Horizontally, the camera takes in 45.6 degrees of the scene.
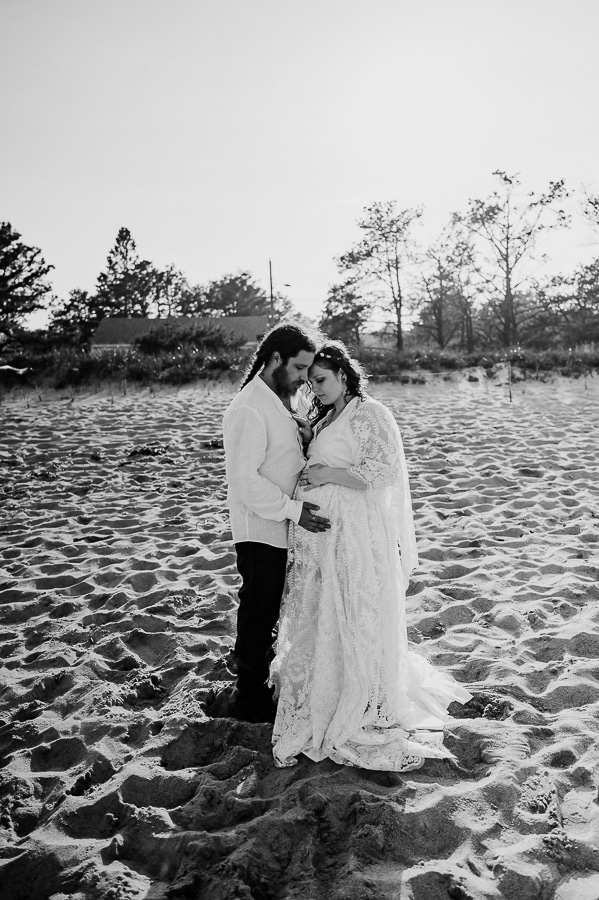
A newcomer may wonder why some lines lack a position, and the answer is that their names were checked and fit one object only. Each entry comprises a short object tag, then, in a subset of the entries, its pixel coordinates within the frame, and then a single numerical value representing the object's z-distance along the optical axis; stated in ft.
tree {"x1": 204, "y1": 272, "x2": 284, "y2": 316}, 193.71
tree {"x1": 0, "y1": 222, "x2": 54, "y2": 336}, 137.08
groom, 10.57
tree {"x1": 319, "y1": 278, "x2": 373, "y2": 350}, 98.17
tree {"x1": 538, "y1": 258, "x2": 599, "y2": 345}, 92.79
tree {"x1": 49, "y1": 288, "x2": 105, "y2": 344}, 147.43
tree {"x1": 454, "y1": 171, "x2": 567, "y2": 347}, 87.51
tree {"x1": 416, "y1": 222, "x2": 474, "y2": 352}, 94.89
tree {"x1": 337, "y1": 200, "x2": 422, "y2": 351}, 94.32
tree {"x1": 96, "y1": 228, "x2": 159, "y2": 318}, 174.50
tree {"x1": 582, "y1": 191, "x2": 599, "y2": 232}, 85.05
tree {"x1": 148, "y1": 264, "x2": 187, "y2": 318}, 186.60
